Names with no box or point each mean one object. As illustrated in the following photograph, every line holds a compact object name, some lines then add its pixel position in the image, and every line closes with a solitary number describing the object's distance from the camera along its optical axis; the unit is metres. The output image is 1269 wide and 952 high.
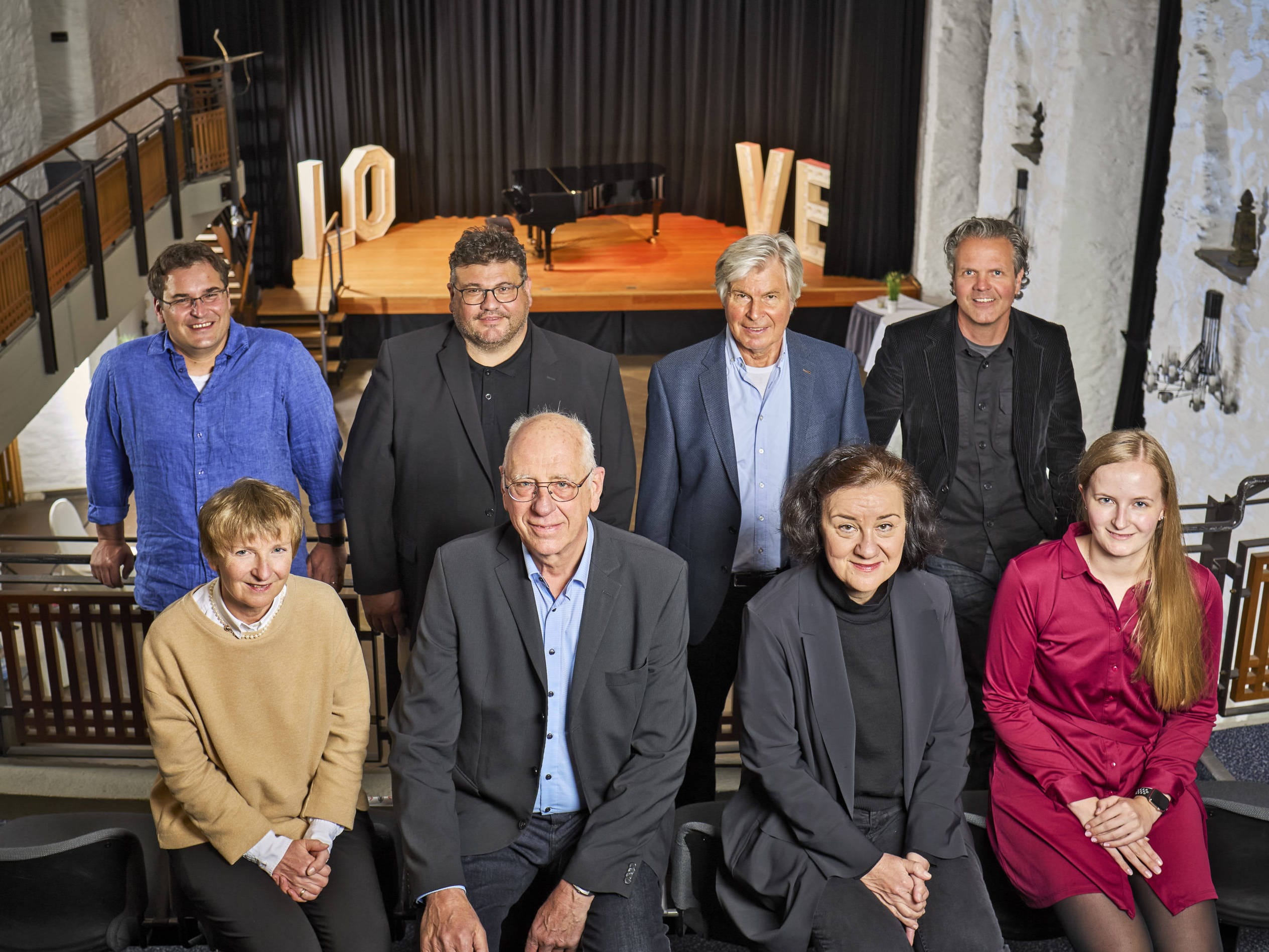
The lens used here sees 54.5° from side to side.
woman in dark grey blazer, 2.21
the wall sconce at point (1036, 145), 7.52
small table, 8.47
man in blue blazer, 2.74
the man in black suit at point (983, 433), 2.91
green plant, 8.82
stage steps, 9.84
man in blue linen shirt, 2.75
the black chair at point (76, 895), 2.33
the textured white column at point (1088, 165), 6.75
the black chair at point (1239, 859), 2.39
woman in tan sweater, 2.21
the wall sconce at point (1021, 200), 7.87
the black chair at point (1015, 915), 2.43
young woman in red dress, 2.31
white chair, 5.55
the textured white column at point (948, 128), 9.43
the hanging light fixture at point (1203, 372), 5.14
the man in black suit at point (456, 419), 2.73
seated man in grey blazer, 2.19
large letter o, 11.88
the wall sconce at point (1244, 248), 4.82
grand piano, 10.83
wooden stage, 10.07
